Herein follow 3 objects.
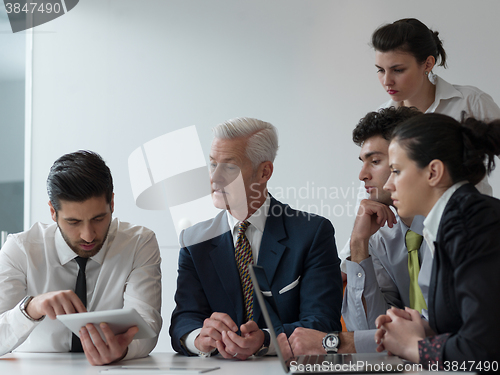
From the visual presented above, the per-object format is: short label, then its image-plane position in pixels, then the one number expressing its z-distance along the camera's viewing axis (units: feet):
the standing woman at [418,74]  7.50
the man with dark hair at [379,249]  5.74
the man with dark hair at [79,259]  5.80
